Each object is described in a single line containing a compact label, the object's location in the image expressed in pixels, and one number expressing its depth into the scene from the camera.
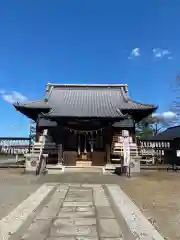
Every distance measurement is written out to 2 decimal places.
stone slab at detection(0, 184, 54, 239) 3.34
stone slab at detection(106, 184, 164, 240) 3.27
